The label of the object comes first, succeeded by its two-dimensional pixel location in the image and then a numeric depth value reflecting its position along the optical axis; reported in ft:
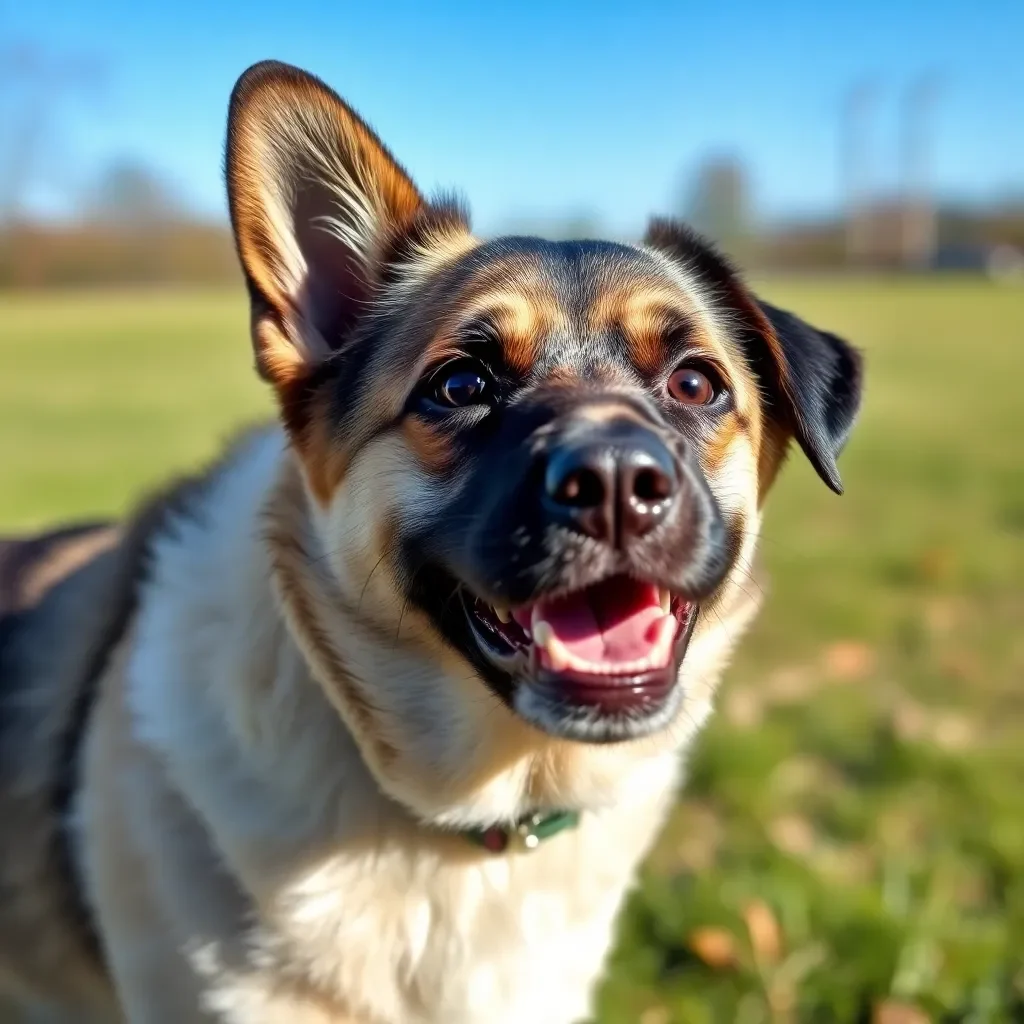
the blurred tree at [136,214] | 109.29
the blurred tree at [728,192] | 152.46
